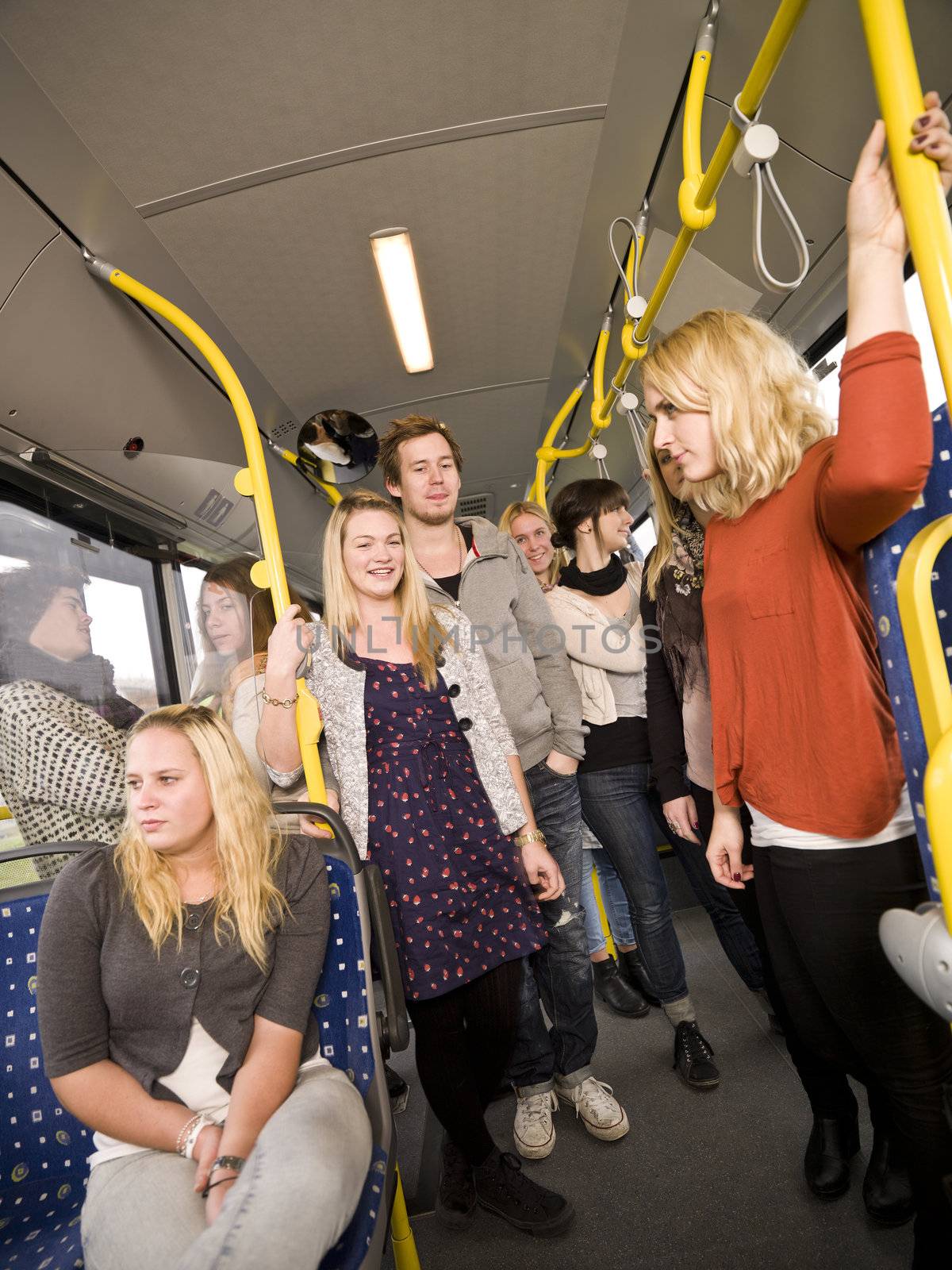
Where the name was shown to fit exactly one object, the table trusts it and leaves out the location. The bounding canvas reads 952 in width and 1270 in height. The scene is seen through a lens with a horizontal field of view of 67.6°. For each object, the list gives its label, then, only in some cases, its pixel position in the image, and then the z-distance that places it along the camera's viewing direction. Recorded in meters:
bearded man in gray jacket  2.31
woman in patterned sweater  1.67
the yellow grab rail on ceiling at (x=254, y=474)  1.99
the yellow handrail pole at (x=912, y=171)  0.85
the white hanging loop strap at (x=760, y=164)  1.32
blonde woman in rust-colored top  1.19
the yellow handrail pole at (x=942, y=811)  0.81
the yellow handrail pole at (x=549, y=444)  4.10
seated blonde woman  1.15
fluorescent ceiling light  2.74
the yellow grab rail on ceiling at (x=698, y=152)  1.35
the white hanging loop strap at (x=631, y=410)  2.83
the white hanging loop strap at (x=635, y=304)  2.46
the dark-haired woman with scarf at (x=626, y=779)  2.62
